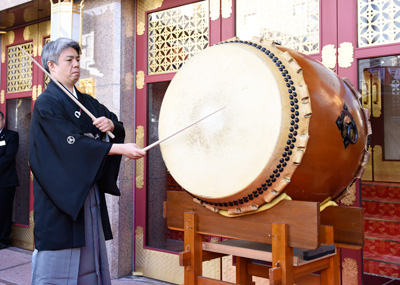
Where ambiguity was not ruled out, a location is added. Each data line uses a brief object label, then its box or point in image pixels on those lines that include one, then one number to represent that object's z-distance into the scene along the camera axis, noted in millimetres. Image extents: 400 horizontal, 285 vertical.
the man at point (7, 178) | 4430
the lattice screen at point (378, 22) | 2398
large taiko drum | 1563
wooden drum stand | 1557
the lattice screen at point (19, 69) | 4523
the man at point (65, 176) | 1820
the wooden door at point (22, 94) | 4387
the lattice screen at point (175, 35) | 3229
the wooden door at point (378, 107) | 2455
